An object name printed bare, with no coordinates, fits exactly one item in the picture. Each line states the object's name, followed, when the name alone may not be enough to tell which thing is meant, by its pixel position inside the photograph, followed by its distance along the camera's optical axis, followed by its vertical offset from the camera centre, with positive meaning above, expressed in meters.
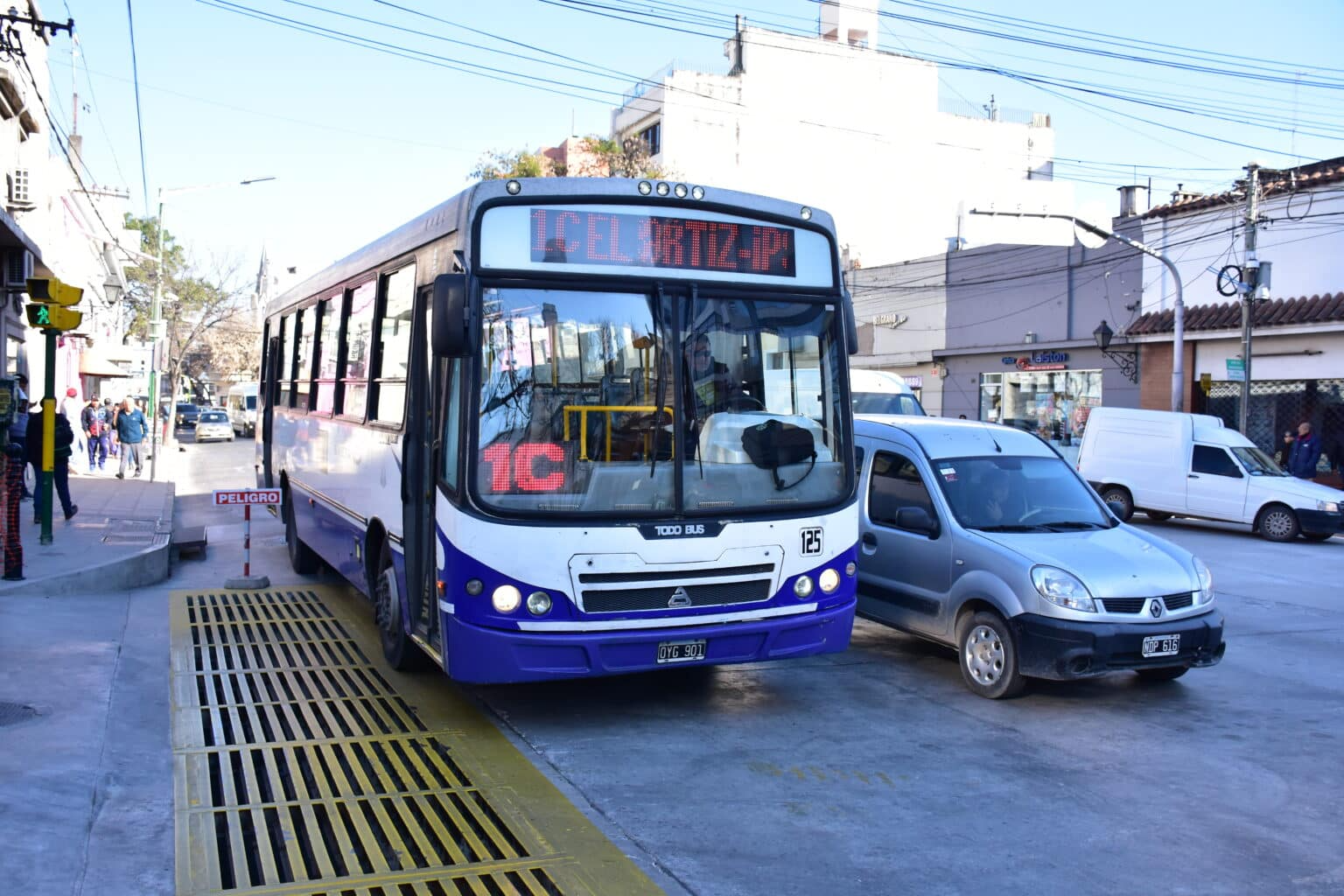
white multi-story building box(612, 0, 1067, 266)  52.19 +13.21
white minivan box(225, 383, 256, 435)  57.12 -0.10
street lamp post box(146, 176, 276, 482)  28.69 +1.76
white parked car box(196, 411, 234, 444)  51.22 -0.96
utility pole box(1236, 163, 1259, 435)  24.00 +2.78
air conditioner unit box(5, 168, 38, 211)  22.12 +4.04
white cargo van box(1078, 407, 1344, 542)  18.75 -0.90
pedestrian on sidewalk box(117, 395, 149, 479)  25.94 -0.56
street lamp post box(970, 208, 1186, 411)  25.15 +1.92
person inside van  8.59 -0.62
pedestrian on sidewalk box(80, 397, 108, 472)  31.22 -0.76
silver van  7.51 -1.00
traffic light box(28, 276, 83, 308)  12.38 +1.18
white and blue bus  6.49 -0.12
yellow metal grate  4.84 -1.90
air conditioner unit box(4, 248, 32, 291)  16.45 +1.93
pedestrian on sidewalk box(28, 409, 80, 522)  16.17 -0.69
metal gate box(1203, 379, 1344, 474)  25.27 +0.36
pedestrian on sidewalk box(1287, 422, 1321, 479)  22.36 -0.54
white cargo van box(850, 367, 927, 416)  20.59 +0.43
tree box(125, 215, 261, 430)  53.19 +4.96
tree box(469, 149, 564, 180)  42.41 +9.06
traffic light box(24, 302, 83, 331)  12.37 +0.90
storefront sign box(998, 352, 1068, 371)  32.59 +1.69
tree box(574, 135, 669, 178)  44.75 +9.94
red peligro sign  11.94 -0.93
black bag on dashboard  7.05 -0.18
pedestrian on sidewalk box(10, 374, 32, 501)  17.30 -0.29
